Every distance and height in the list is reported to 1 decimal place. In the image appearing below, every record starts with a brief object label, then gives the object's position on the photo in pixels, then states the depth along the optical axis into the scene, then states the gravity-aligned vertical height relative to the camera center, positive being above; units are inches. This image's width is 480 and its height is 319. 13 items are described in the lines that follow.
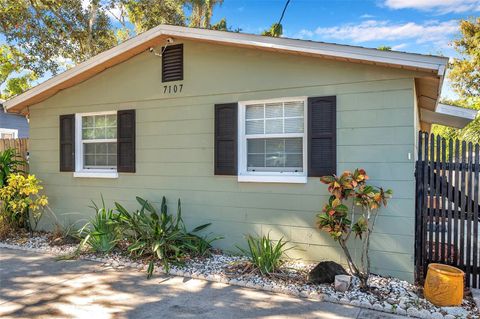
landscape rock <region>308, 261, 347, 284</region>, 170.6 -56.0
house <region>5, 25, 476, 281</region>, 181.3 +20.1
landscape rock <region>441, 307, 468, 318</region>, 141.3 -62.8
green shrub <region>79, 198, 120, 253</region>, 227.1 -49.9
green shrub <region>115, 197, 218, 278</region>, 205.5 -49.4
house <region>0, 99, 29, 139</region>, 529.7 +51.7
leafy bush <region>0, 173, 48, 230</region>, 260.7 -30.9
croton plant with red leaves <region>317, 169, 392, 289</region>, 167.3 -22.2
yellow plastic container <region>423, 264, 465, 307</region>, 148.8 -55.1
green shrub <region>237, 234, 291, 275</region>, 185.0 -52.4
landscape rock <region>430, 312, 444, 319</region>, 140.6 -63.2
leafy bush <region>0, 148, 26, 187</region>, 276.2 -4.7
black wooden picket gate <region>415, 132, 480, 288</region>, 170.1 -20.8
